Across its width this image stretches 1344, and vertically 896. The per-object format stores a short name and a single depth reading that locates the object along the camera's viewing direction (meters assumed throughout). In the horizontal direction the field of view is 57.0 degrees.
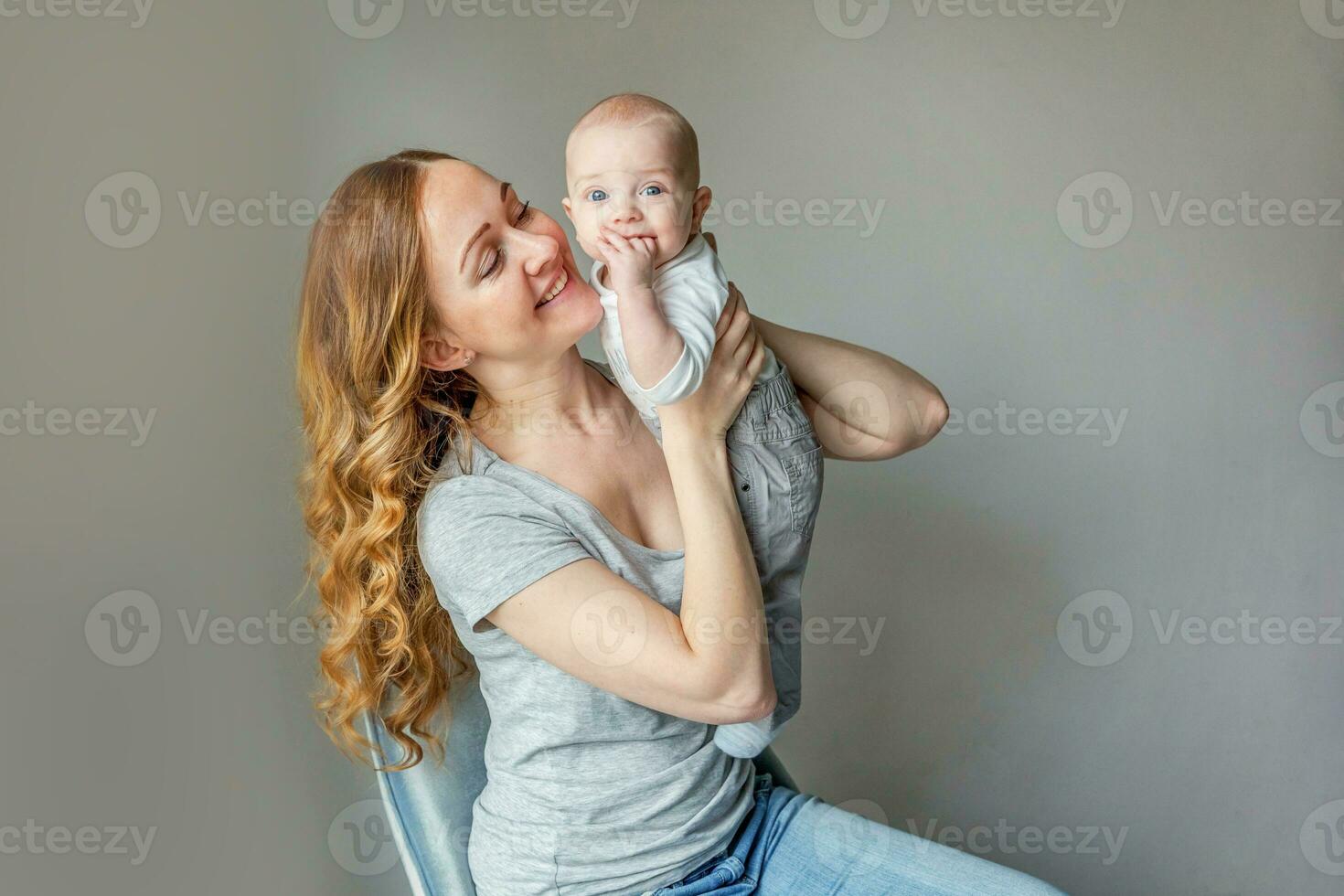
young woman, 1.40
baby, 1.39
